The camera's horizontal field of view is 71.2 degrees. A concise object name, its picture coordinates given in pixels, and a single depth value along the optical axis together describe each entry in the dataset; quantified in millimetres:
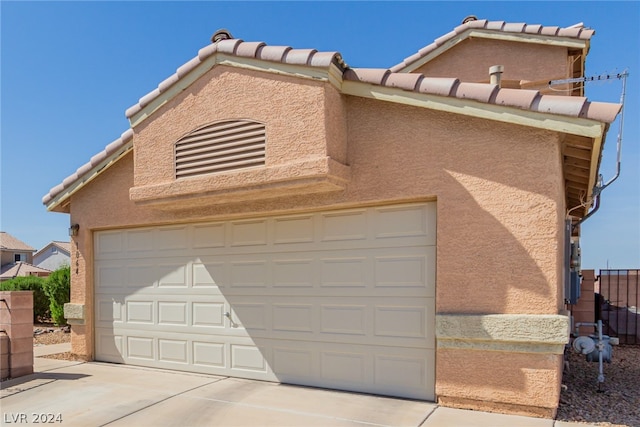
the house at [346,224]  5148
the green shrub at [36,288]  16281
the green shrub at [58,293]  14461
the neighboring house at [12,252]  41000
